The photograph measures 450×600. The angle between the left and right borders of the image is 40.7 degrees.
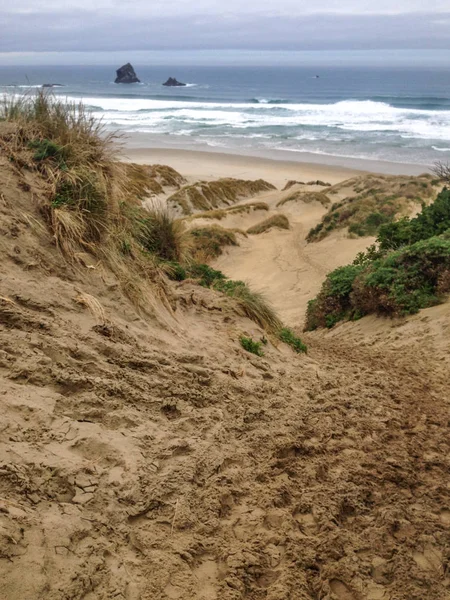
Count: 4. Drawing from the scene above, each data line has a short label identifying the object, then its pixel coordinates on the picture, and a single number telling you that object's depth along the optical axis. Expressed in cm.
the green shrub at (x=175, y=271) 757
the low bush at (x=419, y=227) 1221
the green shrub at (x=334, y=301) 1034
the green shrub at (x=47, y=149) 614
